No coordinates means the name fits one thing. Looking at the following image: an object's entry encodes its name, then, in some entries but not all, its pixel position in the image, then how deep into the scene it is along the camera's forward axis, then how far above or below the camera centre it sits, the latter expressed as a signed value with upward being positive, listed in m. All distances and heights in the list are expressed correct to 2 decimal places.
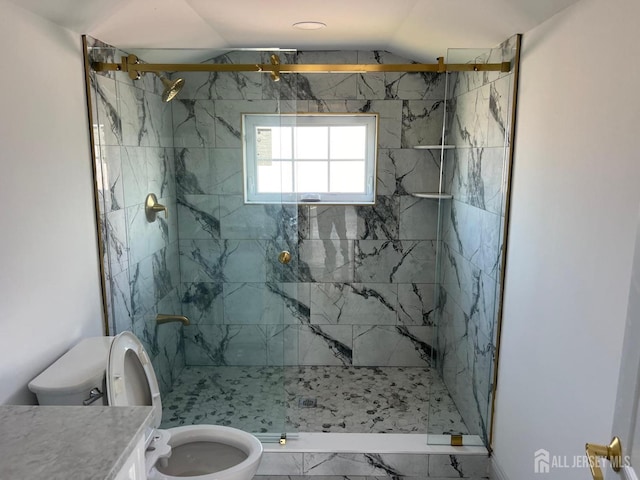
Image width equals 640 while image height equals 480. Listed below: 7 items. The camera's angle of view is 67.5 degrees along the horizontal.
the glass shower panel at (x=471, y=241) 2.30 -0.38
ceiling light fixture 2.55 +0.78
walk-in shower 2.43 -0.47
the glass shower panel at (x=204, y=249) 2.61 -0.47
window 3.40 +0.10
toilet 1.70 -0.87
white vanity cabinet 1.03 -0.66
